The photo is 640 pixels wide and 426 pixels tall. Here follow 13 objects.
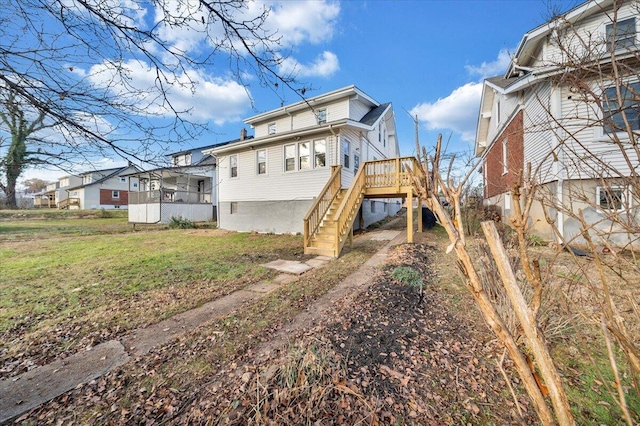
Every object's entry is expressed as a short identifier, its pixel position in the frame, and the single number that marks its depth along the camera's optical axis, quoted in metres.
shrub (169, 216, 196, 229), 16.53
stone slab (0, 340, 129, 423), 2.38
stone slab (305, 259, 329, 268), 6.87
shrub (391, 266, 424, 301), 4.96
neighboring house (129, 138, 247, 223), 18.44
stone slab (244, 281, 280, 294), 5.05
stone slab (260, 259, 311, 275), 6.32
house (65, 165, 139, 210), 33.38
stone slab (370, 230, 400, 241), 10.48
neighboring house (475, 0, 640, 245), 7.48
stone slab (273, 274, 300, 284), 5.60
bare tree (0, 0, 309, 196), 2.50
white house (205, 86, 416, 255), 11.77
